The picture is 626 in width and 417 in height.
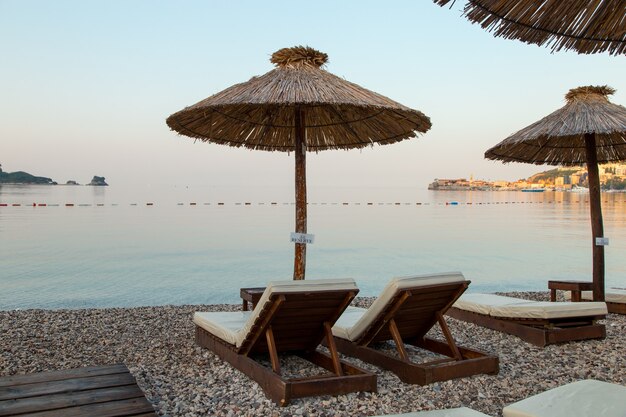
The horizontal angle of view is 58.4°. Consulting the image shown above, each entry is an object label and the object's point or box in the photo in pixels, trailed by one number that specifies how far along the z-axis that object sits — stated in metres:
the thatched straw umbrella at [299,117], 4.41
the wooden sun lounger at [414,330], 3.56
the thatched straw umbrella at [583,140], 5.69
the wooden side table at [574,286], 5.89
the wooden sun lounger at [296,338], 3.19
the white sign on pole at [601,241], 6.02
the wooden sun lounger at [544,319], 4.66
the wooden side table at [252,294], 4.80
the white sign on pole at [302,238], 4.98
